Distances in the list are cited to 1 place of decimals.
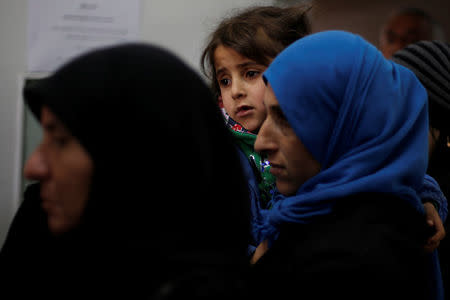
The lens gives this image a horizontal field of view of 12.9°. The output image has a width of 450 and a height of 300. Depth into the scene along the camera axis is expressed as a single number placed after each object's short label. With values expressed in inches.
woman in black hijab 110.1
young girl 123.4
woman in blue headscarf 114.8
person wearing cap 128.8
